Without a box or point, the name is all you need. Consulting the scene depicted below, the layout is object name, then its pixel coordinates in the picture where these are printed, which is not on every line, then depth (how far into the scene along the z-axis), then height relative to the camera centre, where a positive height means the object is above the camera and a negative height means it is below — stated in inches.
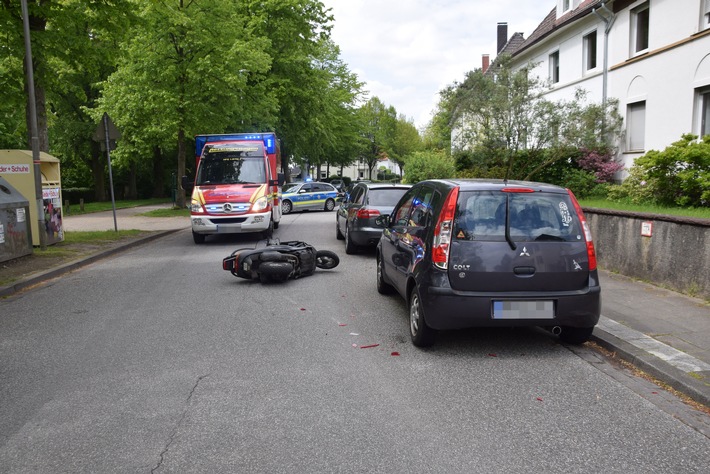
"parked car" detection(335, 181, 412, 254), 469.4 -27.8
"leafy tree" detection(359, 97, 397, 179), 3442.4 +285.0
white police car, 1130.7 -39.1
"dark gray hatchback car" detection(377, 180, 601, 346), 207.2 -32.5
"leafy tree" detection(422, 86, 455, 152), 732.0 +89.9
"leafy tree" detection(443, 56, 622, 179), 691.4 +60.9
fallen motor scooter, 350.9 -52.2
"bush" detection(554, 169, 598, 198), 687.1 -15.0
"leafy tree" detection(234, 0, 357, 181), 1178.0 +241.9
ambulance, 561.0 -6.1
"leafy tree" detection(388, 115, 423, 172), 3388.3 +199.3
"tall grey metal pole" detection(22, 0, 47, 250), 480.1 +33.1
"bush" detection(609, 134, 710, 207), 385.7 -3.6
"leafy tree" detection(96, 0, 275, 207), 863.1 +166.2
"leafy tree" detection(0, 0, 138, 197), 490.9 +128.3
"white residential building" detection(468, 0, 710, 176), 591.5 +131.7
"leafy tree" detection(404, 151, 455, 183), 1059.9 +15.2
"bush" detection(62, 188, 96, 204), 1431.2 -30.8
